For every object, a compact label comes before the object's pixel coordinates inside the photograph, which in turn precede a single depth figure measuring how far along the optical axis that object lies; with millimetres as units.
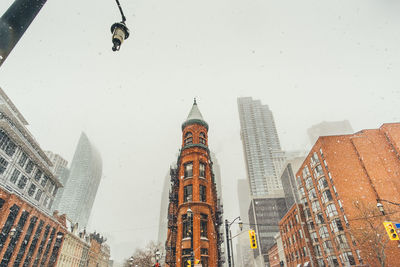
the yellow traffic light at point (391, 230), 16367
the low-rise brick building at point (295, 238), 58438
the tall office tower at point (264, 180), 186250
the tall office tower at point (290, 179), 120062
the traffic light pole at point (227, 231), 18362
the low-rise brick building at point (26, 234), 34688
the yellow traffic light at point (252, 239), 18719
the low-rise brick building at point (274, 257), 82725
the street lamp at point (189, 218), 16109
